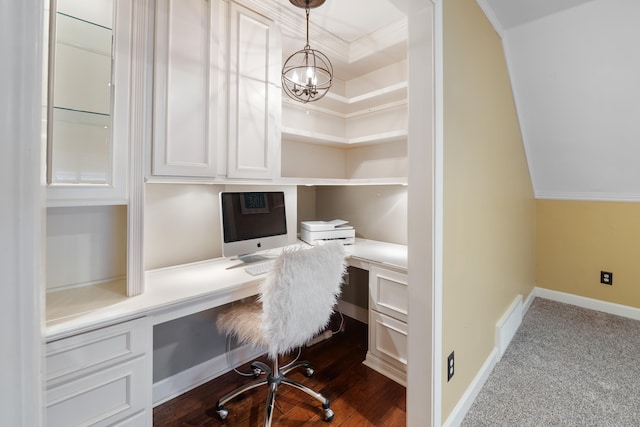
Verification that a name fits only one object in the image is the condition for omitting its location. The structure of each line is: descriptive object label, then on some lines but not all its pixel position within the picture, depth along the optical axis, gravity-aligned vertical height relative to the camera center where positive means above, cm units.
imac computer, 189 -6
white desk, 104 -46
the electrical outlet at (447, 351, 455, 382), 144 -75
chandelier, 178 +126
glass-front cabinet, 116 +45
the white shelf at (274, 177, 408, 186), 214 +26
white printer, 245 -15
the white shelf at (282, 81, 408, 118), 233 +98
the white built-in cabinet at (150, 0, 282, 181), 147 +69
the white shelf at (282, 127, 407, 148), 226 +65
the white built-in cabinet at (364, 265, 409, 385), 195 -74
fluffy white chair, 147 -51
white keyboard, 178 -34
